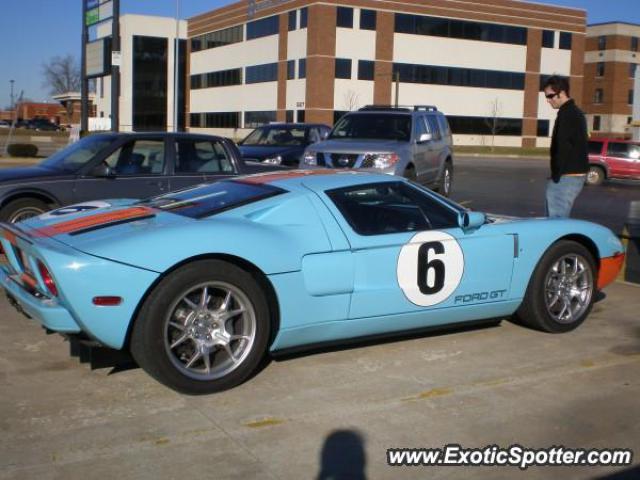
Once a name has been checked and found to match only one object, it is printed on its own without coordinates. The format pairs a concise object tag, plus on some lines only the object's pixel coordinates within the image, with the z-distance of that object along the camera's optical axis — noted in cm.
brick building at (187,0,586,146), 5462
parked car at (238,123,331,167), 1598
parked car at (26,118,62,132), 8264
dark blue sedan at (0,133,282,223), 865
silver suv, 1278
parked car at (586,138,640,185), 2350
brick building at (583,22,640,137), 7662
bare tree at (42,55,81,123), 11069
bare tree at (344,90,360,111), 5544
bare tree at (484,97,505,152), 6031
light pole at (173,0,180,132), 3423
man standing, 751
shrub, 2756
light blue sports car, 426
